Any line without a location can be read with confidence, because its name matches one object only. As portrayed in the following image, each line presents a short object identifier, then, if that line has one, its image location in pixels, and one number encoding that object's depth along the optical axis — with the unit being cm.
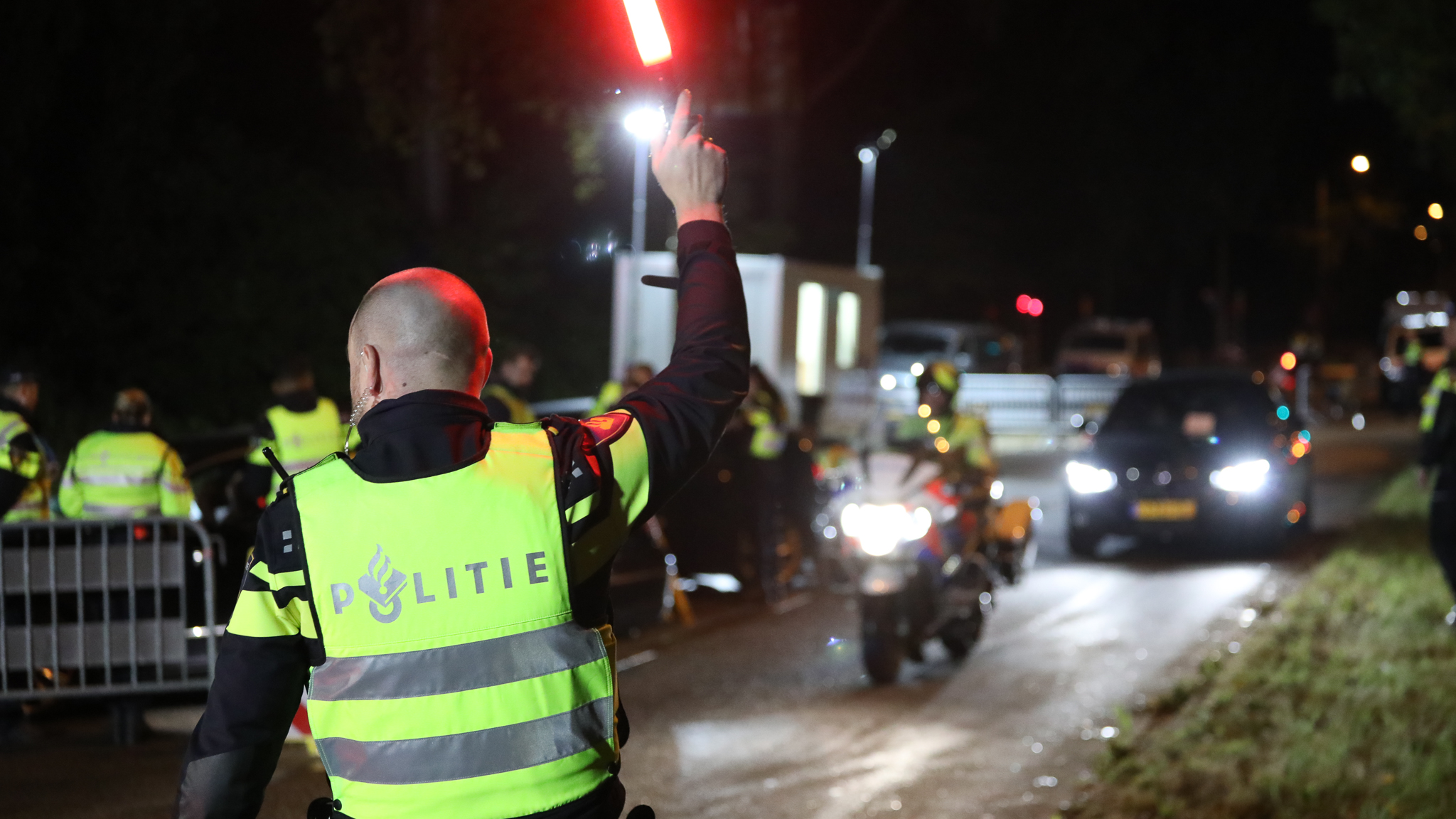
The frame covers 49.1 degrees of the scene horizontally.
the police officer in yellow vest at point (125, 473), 804
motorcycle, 828
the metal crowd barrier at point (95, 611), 711
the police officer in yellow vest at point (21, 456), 770
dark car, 1356
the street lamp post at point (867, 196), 3572
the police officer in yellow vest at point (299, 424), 920
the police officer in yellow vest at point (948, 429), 888
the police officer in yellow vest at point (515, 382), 940
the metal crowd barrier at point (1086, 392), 2945
